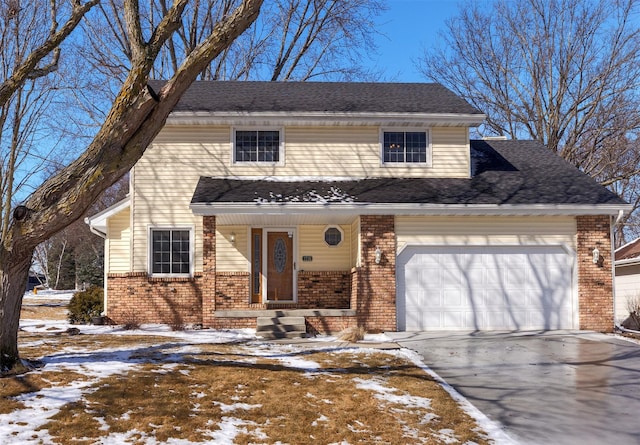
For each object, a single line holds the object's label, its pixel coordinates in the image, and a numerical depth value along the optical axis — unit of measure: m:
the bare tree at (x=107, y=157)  7.13
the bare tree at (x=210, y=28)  25.86
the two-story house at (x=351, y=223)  13.61
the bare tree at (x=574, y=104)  25.52
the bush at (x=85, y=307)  15.41
